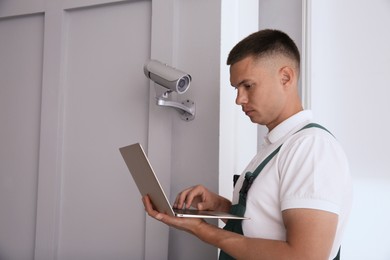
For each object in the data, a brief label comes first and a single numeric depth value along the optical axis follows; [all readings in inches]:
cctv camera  62.3
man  37.2
